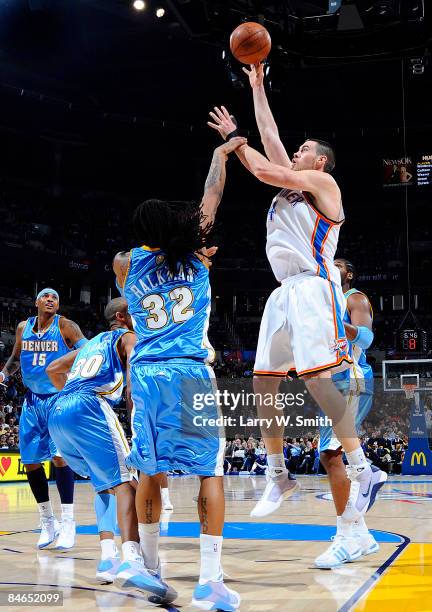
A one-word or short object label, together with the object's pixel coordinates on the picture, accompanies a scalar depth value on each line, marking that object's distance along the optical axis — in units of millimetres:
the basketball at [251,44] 4871
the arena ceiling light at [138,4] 15457
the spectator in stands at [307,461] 17516
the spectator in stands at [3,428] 16344
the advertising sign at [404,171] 19766
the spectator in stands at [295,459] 17656
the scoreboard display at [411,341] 16656
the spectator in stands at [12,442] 15908
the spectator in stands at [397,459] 17125
